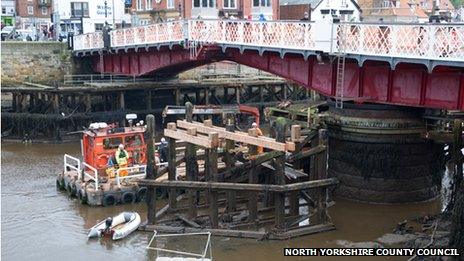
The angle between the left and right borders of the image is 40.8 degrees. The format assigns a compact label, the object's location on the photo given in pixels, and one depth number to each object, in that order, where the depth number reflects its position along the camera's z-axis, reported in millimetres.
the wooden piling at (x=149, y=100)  37116
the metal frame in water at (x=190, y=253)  16644
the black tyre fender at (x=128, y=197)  21953
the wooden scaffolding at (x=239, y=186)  17984
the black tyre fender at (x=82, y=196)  22031
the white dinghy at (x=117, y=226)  18688
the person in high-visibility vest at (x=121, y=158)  22625
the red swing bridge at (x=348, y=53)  17703
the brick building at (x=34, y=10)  70000
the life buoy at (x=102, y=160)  23219
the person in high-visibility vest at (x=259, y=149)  19105
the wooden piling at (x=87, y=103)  35125
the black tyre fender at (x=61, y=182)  24125
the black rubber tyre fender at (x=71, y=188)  22919
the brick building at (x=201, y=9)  50719
